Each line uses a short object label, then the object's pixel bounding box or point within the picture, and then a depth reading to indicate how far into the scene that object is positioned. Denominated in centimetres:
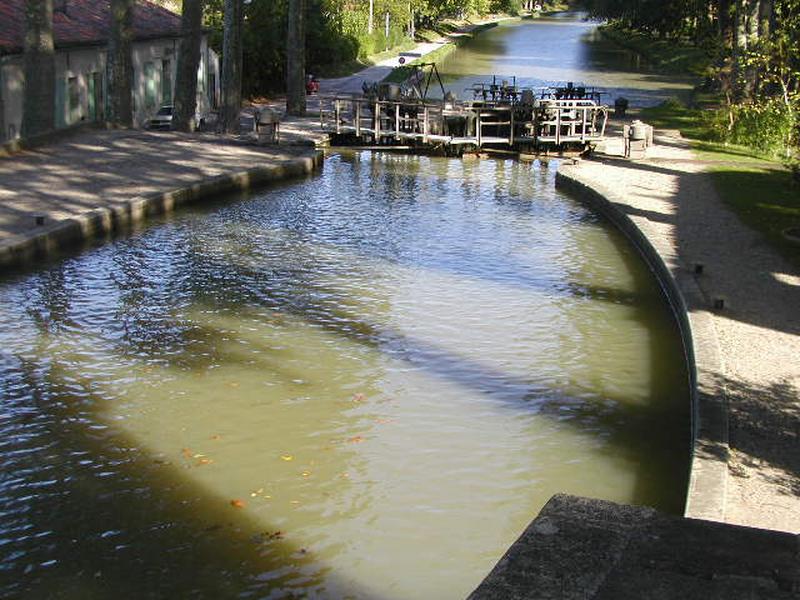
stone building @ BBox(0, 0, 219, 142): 2895
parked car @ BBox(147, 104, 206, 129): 3519
